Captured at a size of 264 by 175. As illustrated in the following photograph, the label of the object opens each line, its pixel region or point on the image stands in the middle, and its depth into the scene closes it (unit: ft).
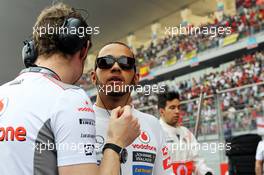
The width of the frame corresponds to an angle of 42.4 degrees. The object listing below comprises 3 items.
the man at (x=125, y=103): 4.96
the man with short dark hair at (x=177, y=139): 9.97
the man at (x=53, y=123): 2.97
